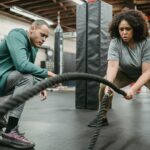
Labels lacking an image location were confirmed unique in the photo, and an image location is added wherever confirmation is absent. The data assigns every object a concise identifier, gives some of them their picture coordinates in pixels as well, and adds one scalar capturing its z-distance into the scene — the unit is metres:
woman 2.29
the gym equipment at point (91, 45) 4.21
